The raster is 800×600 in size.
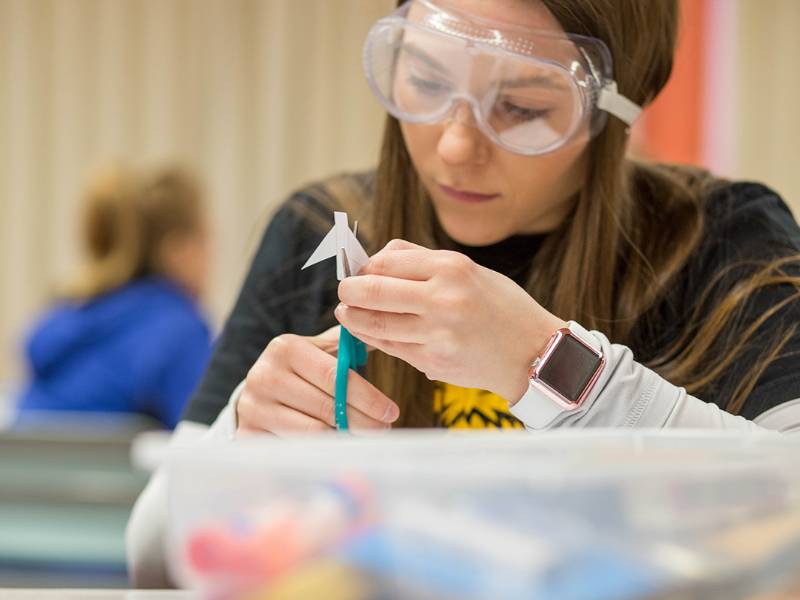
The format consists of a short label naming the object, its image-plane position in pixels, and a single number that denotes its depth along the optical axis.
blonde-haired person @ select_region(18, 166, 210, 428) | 2.98
